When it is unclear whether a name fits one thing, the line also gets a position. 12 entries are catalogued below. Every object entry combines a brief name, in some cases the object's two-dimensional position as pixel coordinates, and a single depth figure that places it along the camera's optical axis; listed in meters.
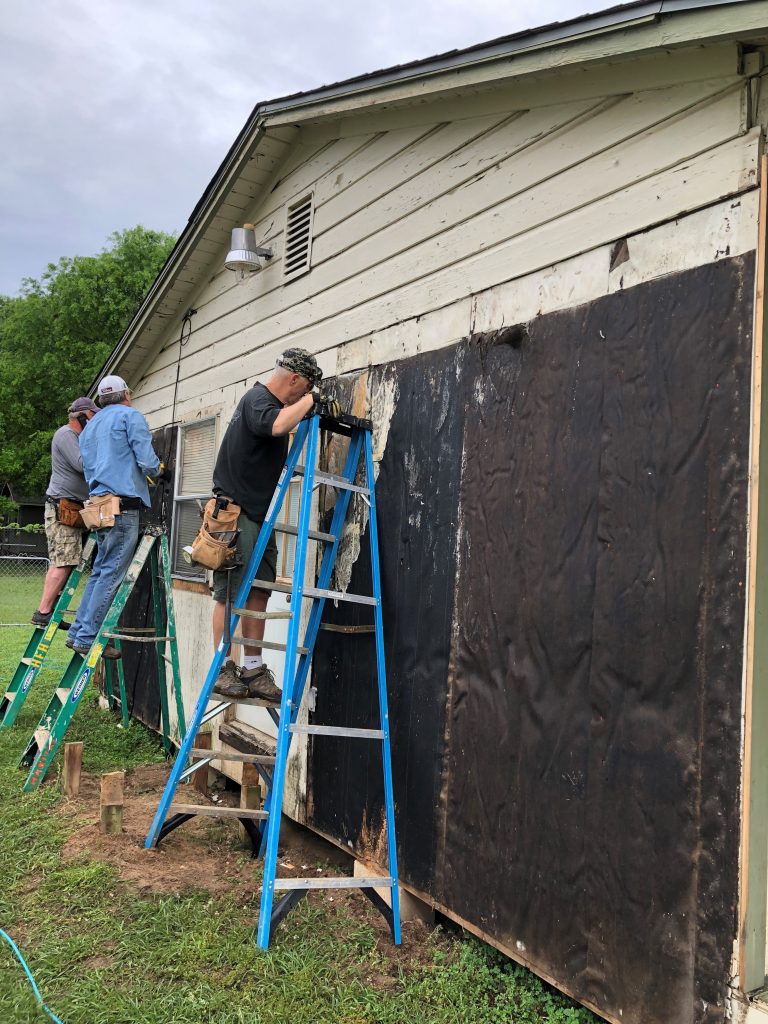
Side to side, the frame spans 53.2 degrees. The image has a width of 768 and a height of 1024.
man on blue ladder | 3.79
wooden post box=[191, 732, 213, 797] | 4.78
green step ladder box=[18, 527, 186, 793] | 4.75
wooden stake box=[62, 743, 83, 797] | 4.56
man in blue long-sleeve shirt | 5.10
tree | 32.72
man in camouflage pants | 6.30
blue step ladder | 3.08
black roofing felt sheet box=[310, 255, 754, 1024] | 2.19
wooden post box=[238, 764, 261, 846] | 4.04
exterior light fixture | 5.22
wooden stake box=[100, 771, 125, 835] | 3.98
